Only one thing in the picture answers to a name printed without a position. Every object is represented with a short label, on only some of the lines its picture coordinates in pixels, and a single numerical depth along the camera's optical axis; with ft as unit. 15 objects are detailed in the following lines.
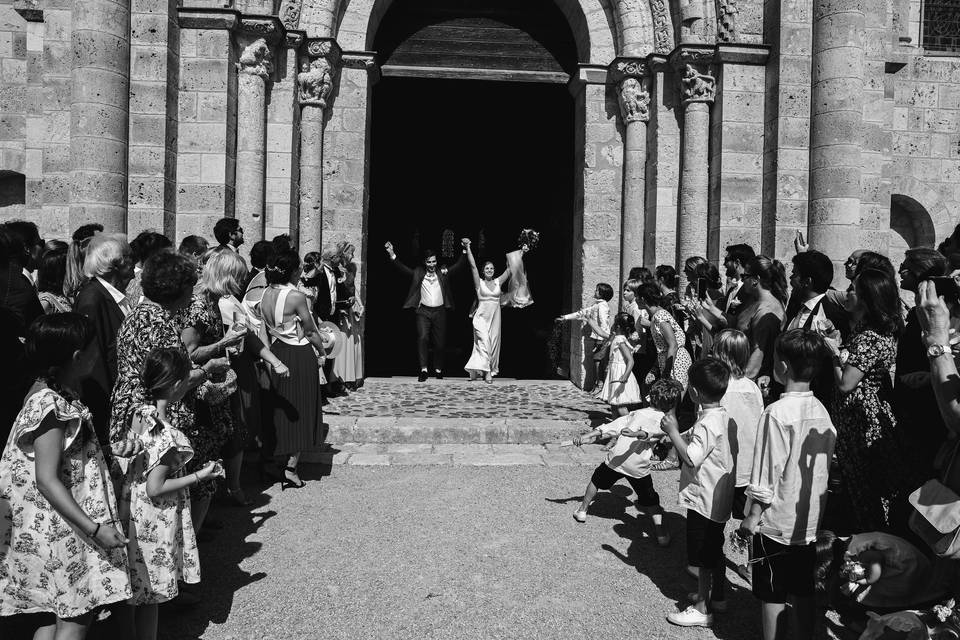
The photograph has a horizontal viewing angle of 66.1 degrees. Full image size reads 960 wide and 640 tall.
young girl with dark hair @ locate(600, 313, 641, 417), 22.91
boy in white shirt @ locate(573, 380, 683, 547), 14.52
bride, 34.09
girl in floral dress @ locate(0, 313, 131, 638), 8.43
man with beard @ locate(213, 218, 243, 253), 19.66
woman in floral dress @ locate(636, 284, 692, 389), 20.57
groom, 34.27
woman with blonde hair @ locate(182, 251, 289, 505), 13.60
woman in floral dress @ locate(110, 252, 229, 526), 10.83
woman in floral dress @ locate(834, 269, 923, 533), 10.77
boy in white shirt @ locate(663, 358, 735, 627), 11.43
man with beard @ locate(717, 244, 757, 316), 20.43
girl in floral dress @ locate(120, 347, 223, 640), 9.68
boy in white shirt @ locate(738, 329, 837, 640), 9.98
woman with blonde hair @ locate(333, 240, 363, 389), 28.27
